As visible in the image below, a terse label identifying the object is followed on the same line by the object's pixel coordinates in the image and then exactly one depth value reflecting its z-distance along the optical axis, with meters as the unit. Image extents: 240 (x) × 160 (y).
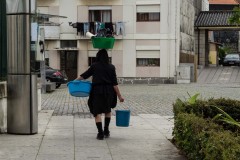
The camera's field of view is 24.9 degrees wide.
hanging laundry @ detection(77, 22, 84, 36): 39.81
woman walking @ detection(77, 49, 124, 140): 10.30
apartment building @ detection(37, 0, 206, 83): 39.72
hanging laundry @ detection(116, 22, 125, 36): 39.47
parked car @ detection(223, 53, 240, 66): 55.38
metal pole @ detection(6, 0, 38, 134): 10.59
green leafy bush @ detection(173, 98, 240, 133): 9.44
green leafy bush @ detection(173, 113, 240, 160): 5.81
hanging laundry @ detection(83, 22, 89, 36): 39.59
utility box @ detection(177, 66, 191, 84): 39.84
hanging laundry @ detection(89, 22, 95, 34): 39.64
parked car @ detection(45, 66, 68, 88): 32.44
